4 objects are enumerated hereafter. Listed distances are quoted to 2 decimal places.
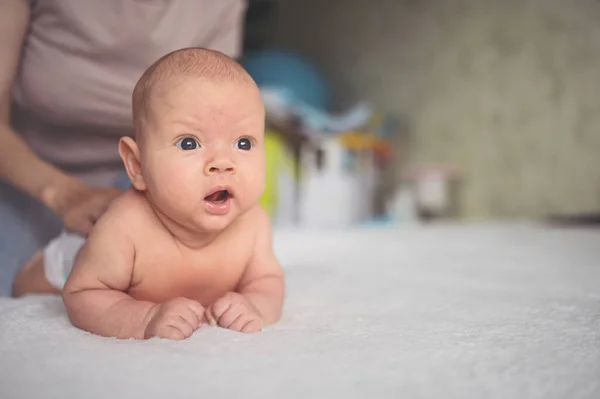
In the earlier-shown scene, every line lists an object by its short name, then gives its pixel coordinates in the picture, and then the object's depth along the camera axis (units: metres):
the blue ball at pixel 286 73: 2.97
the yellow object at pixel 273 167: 2.51
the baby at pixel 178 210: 0.56
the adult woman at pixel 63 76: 0.81
